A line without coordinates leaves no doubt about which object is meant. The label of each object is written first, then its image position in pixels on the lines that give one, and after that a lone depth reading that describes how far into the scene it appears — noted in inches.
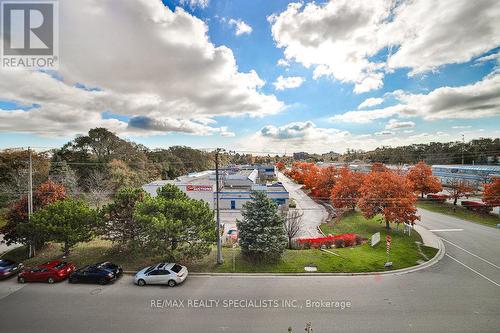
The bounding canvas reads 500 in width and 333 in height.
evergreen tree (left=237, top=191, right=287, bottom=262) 618.8
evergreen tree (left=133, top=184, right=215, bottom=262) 579.2
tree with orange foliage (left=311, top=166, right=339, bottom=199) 1507.1
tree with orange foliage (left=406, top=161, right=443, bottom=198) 1414.5
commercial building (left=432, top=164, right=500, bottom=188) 1857.4
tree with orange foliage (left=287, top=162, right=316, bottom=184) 2499.4
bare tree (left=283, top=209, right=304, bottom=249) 761.6
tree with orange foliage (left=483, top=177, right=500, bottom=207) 1070.4
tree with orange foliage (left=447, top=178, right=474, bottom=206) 1325.5
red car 561.2
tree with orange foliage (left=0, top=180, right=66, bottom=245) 705.6
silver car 535.2
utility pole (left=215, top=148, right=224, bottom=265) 617.4
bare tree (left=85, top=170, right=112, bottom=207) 1337.8
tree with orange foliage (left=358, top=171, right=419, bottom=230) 844.0
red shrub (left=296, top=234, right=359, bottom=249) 745.0
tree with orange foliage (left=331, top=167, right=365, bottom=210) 1195.9
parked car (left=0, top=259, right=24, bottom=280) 580.4
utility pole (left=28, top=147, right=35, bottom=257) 691.8
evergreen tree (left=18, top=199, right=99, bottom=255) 628.7
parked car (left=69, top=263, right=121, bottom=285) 546.6
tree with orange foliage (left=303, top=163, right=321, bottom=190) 1839.3
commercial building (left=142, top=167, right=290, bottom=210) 1462.8
